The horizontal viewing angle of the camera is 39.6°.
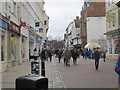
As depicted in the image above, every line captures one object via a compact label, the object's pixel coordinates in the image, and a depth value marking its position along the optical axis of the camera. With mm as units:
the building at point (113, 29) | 21572
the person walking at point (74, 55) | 16386
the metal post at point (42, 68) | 6924
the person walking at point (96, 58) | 12257
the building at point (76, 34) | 55219
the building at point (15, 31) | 12191
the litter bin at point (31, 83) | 2897
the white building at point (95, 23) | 41016
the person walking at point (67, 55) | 15260
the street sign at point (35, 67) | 6447
